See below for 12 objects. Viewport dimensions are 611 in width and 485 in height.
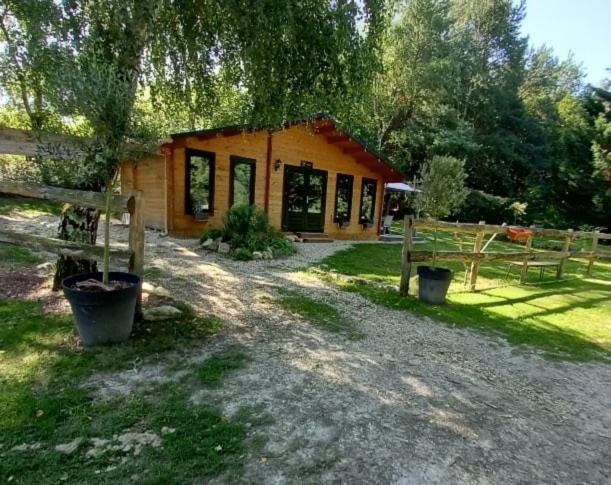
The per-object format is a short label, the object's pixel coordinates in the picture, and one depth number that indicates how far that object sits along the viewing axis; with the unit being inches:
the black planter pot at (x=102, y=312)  113.0
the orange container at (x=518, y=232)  290.5
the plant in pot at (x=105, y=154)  106.0
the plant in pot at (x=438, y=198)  212.2
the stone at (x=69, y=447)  74.6
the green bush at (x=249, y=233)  315.3
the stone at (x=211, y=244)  313.0
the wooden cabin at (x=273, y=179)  364.8
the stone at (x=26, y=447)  74.5
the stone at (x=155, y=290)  175.4
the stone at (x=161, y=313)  146.1
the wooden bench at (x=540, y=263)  293.5
